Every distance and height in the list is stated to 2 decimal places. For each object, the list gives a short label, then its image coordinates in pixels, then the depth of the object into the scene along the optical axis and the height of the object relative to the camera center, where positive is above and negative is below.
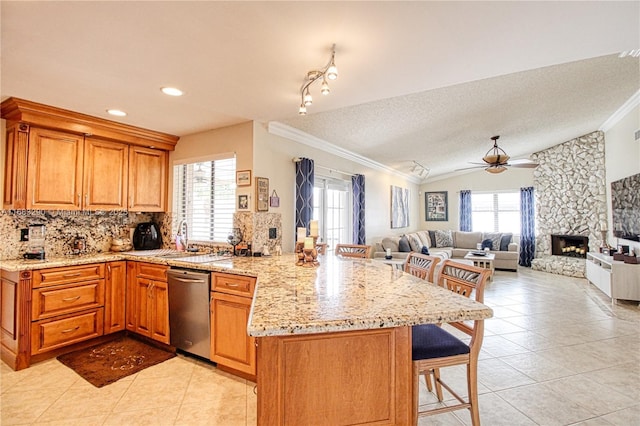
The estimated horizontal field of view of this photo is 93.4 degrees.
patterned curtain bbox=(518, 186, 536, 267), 7.78 -0.16
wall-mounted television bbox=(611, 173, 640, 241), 4.55 +0.23
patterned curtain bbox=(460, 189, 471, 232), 8.88 +0.29
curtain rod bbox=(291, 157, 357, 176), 3.72 +0.79
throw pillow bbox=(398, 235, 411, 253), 6.29 -0.51
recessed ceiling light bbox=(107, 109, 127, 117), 2.85 +1.04
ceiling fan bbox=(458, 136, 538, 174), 5.33 +1.07
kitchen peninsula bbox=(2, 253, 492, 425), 1.24 -0.57
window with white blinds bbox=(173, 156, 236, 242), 3.38 +0.27
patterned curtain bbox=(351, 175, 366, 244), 5.22 +0.15
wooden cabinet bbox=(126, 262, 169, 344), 2.90 -0.81
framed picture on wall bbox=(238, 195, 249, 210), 3.16 +0.19
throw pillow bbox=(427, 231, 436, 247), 8.44 -0.46
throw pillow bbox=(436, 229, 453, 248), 8.37 -0.51
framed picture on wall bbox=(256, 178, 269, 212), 3.15 +0.28
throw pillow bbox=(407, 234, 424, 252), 6.74 -0.50
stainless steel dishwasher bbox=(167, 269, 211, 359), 2.57 -0.80
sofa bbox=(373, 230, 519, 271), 6.29 -0.58
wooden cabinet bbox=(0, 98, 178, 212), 2.73 +0.61
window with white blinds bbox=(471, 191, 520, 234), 8.34 +0.27
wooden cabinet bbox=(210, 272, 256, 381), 2.31 -0.83
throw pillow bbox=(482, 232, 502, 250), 7.77 -0.43
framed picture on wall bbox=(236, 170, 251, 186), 3.15 +0.45
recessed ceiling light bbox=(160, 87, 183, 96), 2.33 +1.02
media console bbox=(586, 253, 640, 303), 4.41 -0.88
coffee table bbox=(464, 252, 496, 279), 6.23 -0.79
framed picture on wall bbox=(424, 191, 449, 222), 9.38 +0.46
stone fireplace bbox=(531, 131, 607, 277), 6.41 +0.43
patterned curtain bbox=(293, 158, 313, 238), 3.67 +0.34
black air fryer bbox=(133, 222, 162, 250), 3.66 -0.20
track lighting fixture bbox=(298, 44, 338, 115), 1.70 +1.00
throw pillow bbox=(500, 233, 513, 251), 7.69 -0.54
